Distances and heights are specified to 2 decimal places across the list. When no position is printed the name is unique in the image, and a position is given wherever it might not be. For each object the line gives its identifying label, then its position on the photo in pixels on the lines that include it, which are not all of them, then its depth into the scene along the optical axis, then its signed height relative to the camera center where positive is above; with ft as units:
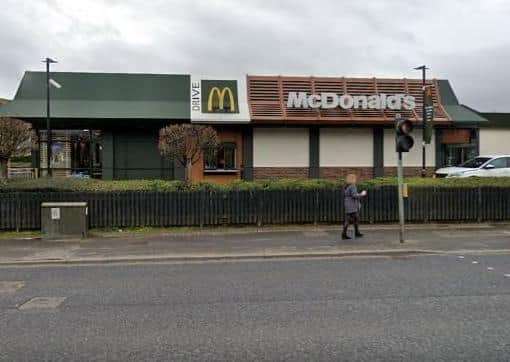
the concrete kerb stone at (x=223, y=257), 31.63 -4.93
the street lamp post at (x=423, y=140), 72.23 +6.02
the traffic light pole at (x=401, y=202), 36.60 -1.55
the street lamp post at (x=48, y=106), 64.95 +9.85
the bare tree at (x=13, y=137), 43.96 +4.04
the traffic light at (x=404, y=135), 36.83 +3.42
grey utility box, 40.24 -3.11
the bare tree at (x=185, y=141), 51.90 +4.31
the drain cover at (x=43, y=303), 20.86 -5.24
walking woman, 38.78 -1.64
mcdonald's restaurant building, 70.13 +8.29
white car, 66.49 +1.75
